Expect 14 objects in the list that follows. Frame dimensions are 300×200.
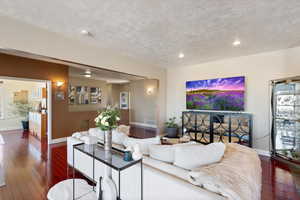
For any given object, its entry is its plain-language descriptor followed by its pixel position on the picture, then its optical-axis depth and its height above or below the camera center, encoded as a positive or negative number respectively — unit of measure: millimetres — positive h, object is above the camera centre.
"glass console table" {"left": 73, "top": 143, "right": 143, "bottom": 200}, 1467 -665
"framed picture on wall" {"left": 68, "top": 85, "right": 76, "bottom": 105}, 6766 +256
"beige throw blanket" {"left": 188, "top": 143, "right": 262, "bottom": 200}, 1061 -664
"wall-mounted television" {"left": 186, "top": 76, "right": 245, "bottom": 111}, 3922 +178
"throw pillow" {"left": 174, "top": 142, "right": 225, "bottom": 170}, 1401 -569
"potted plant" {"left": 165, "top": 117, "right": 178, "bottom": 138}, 4984 -1036
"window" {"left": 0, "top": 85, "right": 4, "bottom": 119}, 6389 -115
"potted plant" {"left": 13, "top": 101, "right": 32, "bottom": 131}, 6712 -417
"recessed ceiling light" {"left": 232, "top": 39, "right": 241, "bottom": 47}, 2980 +1231
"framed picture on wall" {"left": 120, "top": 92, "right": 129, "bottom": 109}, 8539 +0
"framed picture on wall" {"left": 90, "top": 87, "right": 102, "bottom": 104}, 7673 +280
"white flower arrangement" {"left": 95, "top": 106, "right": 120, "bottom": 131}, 1650 -225
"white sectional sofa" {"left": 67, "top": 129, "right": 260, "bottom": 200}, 1091 -737
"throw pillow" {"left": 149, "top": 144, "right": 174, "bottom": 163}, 1546 -593
